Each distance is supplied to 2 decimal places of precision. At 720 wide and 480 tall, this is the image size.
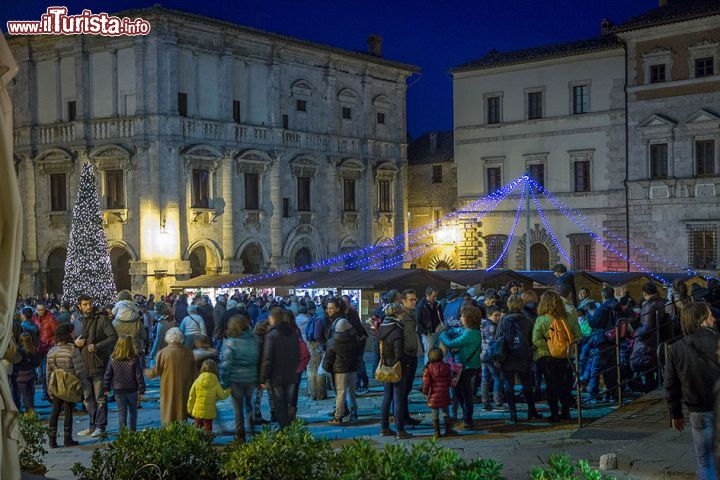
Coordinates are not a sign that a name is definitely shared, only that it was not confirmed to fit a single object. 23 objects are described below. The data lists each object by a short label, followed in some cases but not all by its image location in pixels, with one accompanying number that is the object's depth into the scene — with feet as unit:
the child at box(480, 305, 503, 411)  43.45
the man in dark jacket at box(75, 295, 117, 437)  40.86
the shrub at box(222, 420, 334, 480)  19.56
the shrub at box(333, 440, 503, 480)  17.24
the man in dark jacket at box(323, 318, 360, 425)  42.11
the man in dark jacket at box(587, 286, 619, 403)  45.88
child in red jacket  37.19
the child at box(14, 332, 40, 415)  44.37
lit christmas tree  96.53
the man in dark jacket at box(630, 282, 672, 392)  42.19
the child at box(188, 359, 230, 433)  35.47
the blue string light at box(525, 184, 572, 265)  128.68
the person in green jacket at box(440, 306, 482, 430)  39.60
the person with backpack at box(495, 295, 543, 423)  40.24
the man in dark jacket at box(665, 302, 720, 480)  23.77
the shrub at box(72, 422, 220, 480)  20.33
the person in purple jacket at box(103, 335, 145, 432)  38.17
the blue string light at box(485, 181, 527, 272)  133.49
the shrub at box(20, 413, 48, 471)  25.49
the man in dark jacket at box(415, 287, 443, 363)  51.65
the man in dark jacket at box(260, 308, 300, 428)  37.83
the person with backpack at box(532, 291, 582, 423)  38.86
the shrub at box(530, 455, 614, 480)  16.05
